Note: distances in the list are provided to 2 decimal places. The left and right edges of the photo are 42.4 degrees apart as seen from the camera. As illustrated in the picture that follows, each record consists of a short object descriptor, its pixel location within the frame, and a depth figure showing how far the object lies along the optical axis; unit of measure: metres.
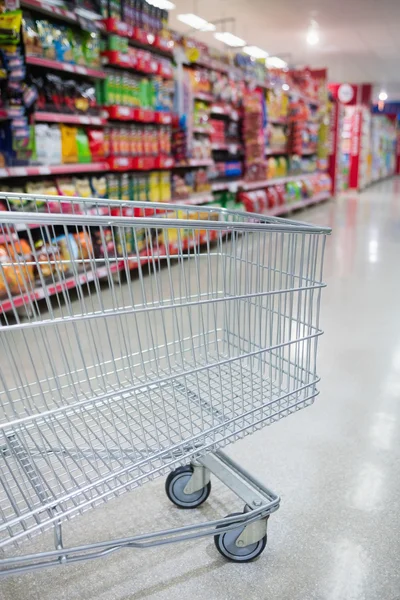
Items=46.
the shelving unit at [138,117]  3.87
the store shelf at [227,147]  6.65
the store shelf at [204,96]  5.91
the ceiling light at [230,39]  11.39
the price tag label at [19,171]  3.49
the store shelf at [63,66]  3.59
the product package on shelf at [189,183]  5.70
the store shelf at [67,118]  3.76
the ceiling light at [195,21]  10.02
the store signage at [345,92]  15.26
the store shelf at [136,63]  4.38
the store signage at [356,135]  15.15
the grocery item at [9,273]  3.28
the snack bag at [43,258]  3.81
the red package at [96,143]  4.32
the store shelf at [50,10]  3.50
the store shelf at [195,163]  5.64
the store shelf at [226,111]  6.46
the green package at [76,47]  4.01
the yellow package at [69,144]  4.02
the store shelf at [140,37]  4.34
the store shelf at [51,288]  3.47
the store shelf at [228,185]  6.68
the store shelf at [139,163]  4.51
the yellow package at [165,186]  5.33
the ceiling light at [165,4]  8.67
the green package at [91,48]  4.15
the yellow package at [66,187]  4.07
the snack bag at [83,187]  4.24
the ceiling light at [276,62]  14.93
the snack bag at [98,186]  4.43
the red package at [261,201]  7.84
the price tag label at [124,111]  4.51
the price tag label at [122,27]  4.40
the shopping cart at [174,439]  1.18
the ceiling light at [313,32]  10.40
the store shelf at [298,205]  8.61
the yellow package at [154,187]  5.17
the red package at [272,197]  8.31
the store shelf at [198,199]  5.68
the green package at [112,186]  4.62
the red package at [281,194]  8.72
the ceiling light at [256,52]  13.13
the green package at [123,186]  4.74
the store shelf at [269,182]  7.63
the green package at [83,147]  4.19
